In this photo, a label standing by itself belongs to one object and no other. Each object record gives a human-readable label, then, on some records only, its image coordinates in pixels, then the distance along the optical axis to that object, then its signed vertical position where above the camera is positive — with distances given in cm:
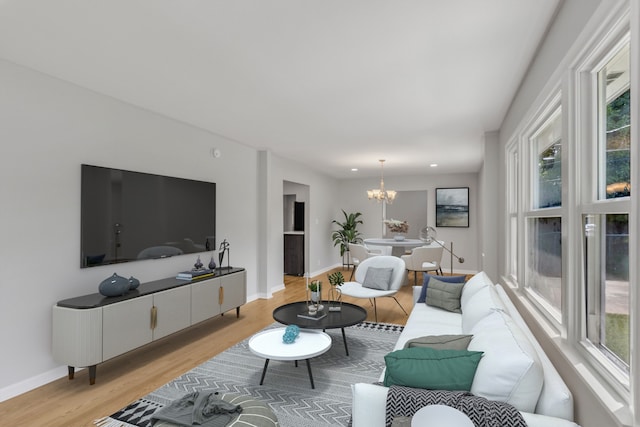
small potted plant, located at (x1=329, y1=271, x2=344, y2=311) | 355 -69
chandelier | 696 +47
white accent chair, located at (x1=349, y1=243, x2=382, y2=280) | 660 -69
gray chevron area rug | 232 -133
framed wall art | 830 +27
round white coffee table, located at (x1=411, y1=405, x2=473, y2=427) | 107 -63
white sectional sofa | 137 -70
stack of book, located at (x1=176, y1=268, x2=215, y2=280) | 387 -66
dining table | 670 -49
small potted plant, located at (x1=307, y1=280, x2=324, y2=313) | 345 -76
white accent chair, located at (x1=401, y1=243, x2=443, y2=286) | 636 -74
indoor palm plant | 881 -41
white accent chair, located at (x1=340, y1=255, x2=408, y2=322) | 434 -84
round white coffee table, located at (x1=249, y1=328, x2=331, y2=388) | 252 -101
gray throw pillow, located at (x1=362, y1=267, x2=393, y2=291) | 451 -81
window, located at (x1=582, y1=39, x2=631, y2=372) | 124 -1
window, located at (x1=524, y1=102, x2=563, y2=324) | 214 +2
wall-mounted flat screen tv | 310 +1
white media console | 266 -90
